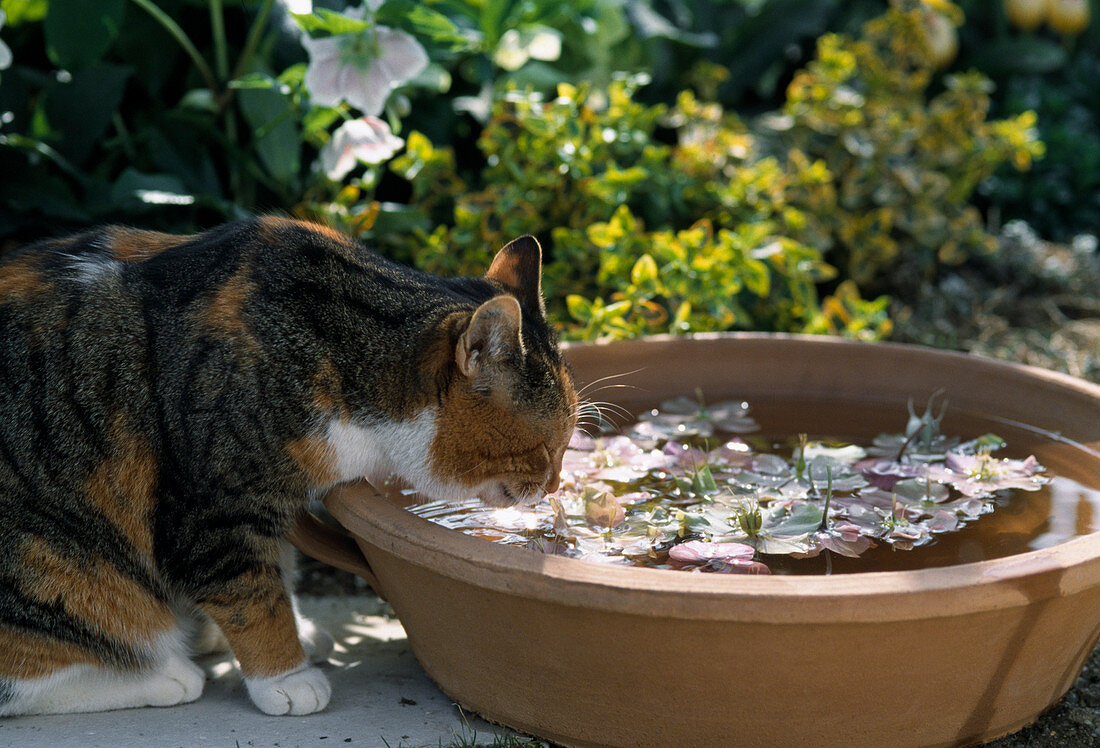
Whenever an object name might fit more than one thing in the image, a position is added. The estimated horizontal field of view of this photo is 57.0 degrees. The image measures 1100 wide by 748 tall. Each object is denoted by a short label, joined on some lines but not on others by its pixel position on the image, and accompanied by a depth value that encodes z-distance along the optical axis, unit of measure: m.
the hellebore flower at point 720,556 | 2.04
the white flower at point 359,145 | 3.13
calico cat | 2.16
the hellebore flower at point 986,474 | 2.43
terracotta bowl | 1.74
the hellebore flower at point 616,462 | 2.59
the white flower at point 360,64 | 2.96
